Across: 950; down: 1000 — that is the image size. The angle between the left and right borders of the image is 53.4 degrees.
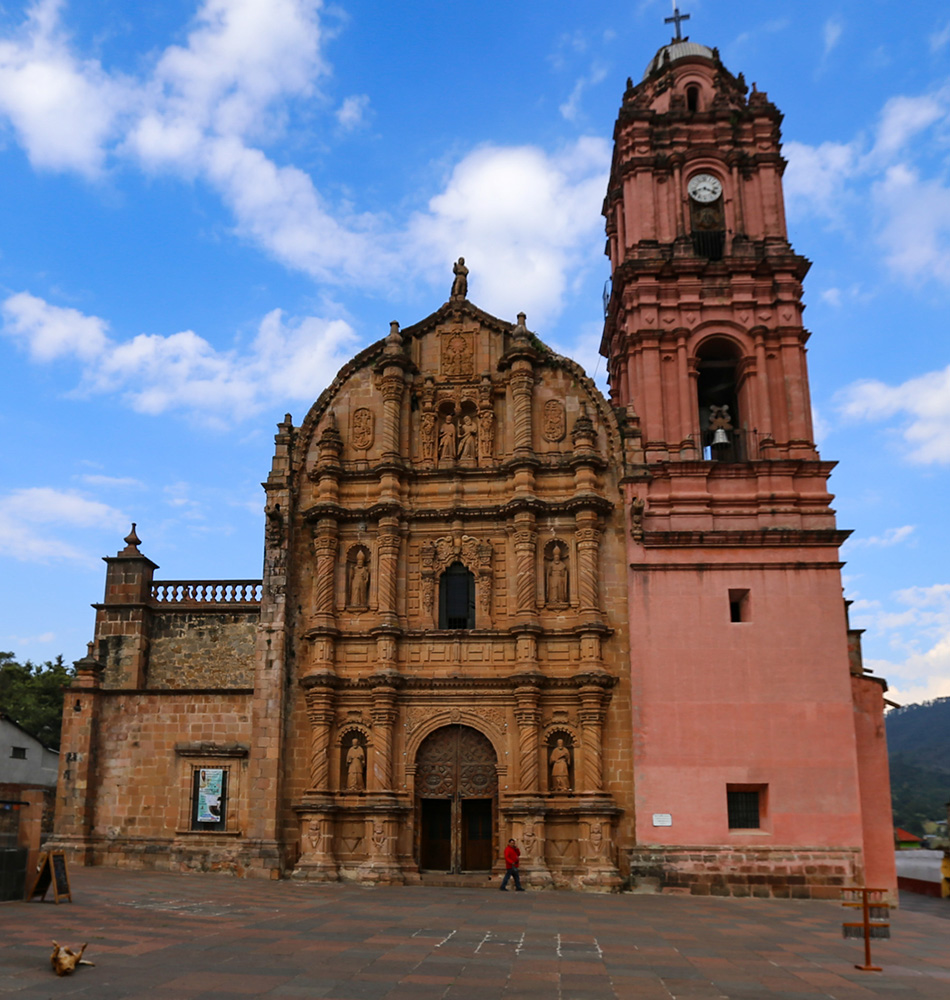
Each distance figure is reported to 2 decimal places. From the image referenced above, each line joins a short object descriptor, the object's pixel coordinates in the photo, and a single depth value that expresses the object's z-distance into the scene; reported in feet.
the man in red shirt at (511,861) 67.62
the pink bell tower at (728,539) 71.72
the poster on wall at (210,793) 77.56
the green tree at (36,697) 145.79
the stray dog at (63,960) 33.63
